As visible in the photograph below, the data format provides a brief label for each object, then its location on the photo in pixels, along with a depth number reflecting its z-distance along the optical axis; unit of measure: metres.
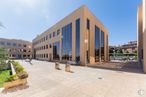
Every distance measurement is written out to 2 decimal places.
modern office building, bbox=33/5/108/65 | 13.49
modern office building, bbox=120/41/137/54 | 41.18
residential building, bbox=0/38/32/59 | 39.53
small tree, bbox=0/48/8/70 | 12.18
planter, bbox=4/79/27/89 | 4.31
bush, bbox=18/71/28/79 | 4.69
